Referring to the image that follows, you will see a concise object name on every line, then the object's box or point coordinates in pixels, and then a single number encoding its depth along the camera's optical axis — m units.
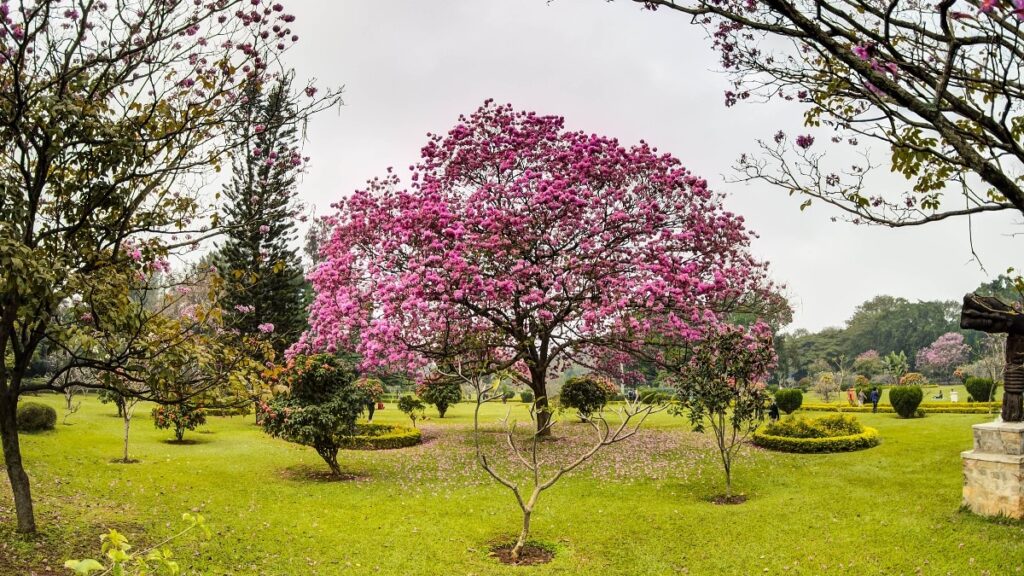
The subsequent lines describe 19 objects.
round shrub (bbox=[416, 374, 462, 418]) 23.92
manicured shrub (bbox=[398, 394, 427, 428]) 21.56
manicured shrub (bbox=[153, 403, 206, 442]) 15.79
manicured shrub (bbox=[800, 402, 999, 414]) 22.33
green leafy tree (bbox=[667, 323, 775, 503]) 11.34
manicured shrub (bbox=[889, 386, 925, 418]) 21.02
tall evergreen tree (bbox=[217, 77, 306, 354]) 25.47
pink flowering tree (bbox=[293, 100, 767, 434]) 13.87
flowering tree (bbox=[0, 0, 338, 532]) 6.00
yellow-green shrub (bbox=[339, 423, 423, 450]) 16.83
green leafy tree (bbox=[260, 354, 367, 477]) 11.87
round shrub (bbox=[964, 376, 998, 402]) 25.47
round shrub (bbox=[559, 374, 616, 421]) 18.97
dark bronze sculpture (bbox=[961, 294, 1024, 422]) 9.19
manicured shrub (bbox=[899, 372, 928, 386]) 37.66
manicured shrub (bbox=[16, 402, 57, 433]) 15.67
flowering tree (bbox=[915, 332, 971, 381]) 54.62
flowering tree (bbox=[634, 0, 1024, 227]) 3.00
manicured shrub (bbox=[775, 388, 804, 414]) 24.66
